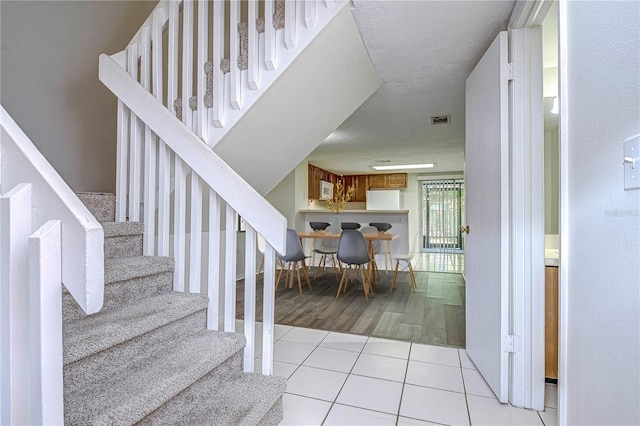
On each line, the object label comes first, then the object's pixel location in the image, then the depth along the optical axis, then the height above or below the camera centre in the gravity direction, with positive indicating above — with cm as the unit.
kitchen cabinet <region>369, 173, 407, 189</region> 757 +72
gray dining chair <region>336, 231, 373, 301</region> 379 -49
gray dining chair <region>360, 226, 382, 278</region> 496 -51
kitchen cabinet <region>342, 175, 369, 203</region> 793 +64
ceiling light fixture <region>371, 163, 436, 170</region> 647 +93
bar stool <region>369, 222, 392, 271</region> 544 -30
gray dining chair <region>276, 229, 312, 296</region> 393 -49
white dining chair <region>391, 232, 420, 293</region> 415 -65
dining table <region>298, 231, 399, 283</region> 421 -37
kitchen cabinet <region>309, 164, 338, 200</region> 645 +69
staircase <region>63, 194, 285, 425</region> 104 -61
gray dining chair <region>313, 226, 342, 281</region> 469 -59
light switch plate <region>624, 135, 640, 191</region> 63 +9
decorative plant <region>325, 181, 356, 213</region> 669 +39
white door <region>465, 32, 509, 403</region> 167 -4
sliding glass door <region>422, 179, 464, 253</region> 765 -11
